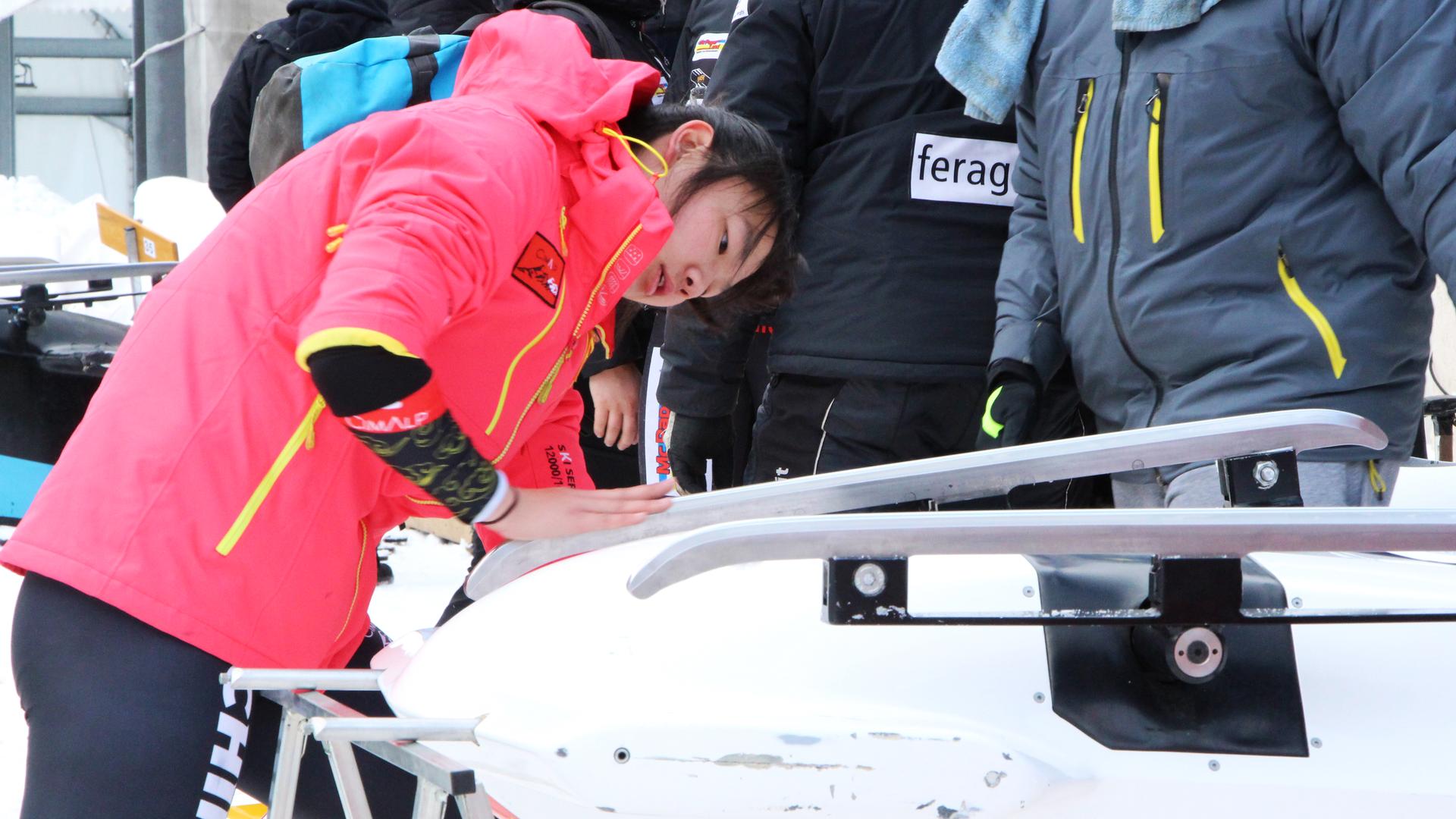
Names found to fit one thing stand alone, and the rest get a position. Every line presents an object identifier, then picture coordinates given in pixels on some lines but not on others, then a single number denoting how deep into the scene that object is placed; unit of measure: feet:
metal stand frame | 19.70
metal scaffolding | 63.94
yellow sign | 35.50
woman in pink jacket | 20.07
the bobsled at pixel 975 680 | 19.82
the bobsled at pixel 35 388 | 32.52
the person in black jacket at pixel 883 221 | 23.11
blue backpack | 21.29
